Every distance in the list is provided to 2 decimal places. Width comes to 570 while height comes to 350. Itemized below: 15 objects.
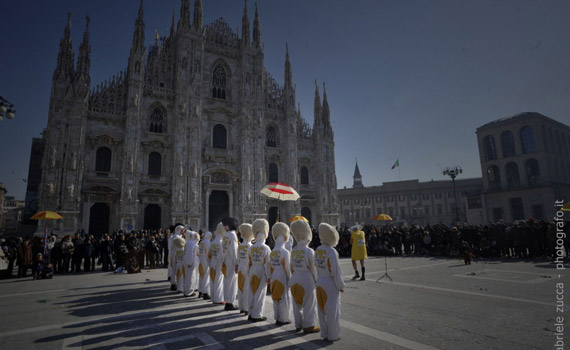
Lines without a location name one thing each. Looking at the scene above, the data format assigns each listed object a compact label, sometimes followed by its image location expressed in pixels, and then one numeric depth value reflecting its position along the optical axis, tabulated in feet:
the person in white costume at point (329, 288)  15.19
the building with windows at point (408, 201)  221.66
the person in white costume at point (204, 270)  26.68
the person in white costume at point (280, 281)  18.10
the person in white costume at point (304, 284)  16.67
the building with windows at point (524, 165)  117.60
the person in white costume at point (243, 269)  20.84
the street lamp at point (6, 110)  35.94
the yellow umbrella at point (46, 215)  50.54
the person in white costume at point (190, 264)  27.22
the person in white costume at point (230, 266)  22.82
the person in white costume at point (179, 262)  28.35
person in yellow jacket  31.86
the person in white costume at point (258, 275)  18.90
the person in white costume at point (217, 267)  24.12
